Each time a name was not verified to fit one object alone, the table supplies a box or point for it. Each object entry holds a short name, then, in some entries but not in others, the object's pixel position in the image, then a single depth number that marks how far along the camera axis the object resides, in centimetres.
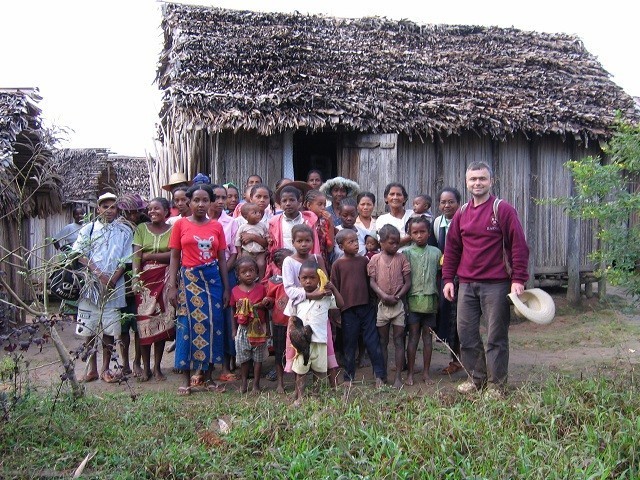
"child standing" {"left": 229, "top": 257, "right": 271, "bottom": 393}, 503
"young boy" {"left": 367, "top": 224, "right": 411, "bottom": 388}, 521
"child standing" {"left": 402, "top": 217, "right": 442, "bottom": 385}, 533
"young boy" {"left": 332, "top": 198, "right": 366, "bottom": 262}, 558
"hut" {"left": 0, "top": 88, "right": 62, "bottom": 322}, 758
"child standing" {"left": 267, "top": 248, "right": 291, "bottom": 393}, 507
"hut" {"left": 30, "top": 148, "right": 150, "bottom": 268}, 1608
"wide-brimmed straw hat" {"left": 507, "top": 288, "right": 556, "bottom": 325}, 446
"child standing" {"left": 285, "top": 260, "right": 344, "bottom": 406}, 471
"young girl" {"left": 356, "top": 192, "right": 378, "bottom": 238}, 585
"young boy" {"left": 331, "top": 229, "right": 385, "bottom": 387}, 524
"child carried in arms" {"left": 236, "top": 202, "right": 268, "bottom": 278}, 532
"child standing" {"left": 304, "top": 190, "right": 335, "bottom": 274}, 554
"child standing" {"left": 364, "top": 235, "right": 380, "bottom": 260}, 565
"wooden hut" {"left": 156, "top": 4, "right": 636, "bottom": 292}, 755
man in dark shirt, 471
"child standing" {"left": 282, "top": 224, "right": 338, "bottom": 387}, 479
